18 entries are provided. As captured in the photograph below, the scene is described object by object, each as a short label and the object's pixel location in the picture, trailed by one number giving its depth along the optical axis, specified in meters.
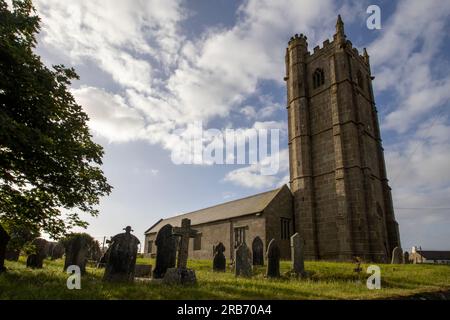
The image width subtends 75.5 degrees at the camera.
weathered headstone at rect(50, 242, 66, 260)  27.44
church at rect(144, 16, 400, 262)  23.52
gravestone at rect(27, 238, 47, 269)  13.49
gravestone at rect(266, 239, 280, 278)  12.52
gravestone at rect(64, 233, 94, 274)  12.68
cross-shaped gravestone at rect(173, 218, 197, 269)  9.74
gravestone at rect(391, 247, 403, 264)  21.34
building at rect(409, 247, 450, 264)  57.16
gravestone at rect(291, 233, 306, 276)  12.80
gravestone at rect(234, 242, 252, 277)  13.25
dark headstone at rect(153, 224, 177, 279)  11.31
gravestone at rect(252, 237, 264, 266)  18.08
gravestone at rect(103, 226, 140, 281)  9.04
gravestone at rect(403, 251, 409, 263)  26.75
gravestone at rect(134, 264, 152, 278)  13.31
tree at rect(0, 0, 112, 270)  8.42
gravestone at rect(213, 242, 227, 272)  16.23
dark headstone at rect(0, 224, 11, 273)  9.49
